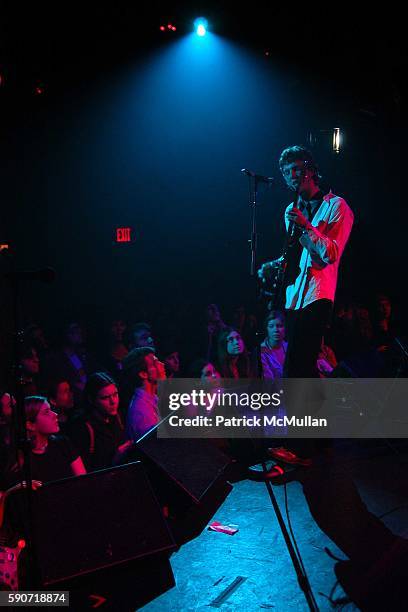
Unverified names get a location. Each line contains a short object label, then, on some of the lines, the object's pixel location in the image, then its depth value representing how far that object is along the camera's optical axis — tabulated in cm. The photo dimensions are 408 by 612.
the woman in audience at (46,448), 323
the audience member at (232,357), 609
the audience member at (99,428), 372
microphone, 434
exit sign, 834
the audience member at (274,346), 570
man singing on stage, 487
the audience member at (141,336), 591
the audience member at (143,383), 433
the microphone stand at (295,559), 242
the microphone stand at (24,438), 225
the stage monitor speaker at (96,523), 232
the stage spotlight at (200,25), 651
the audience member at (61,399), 451
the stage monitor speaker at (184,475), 303
